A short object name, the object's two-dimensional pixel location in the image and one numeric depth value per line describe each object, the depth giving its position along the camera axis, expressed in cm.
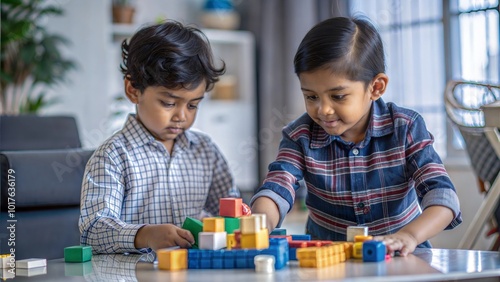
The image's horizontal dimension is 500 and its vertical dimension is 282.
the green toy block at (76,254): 142
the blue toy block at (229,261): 127
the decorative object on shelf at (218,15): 511
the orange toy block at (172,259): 126
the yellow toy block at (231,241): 129
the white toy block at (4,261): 139
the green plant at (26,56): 390
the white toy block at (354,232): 137
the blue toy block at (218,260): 127
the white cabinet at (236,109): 505
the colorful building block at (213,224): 130
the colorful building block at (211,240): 128
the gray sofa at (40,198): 200
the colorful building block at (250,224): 127
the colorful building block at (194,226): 137
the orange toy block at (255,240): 127
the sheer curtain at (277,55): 480
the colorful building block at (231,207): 136
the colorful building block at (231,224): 134
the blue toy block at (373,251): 129
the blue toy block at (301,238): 140
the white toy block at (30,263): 135
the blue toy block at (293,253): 132
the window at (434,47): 368
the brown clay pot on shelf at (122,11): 472
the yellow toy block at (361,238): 134
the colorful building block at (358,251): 131
